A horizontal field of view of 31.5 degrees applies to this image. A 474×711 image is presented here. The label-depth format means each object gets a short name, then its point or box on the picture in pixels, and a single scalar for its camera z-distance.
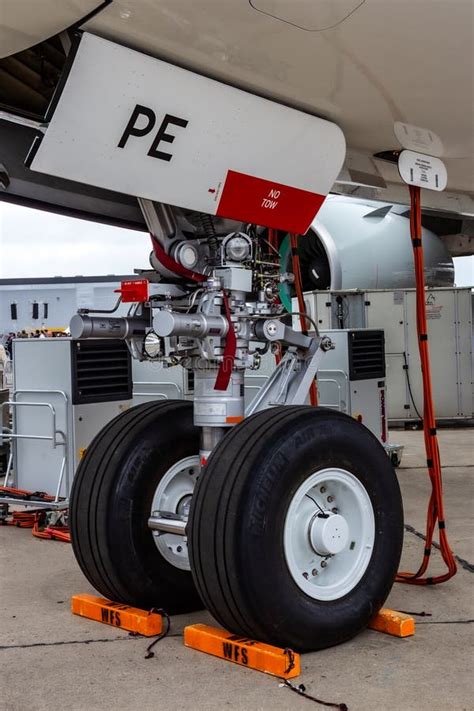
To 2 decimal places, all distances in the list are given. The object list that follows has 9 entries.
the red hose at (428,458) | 3.79
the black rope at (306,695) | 2.54
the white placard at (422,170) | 3.84
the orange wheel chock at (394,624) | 3.20
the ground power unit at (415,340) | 10.18
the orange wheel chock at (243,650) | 2.79
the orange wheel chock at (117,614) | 3.27
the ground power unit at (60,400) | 5.77
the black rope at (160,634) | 3.05
